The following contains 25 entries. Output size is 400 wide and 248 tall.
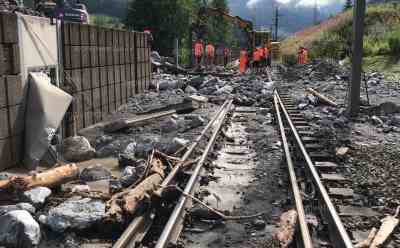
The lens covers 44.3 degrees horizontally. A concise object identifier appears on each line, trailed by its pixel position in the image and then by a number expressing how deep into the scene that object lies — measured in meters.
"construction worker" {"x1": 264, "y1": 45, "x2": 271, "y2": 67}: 35.44
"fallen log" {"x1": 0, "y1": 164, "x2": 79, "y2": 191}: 5.95
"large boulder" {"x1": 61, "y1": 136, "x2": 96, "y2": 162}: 9.09
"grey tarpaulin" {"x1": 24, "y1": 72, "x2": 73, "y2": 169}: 7.99
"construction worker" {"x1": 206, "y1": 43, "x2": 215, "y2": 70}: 35.91
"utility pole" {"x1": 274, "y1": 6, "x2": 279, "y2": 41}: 75.31
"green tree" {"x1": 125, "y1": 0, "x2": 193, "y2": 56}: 56.91
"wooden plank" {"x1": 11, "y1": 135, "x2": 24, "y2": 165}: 7.87
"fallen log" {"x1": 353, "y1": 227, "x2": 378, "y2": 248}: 4.75
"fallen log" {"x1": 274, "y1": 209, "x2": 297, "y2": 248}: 4.83
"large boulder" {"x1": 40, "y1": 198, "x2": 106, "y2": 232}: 5.18
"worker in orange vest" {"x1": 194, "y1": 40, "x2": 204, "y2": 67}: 32.94
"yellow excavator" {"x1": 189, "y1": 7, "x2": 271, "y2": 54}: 33.22
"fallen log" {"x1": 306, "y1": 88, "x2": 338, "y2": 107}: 15.97
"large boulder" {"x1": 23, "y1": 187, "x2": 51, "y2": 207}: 5.75
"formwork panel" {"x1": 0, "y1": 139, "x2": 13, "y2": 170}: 7.49
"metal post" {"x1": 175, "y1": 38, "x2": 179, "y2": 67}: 32.41
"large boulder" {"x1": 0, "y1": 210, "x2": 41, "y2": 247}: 4.72
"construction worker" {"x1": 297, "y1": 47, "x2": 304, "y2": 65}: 40.78
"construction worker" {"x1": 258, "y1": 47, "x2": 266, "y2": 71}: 32.60
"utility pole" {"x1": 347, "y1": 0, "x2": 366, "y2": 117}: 13.31
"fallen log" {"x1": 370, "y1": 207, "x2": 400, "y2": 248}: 4.86
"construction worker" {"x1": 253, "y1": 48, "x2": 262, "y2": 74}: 32.41
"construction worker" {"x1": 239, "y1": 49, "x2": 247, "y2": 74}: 32.94
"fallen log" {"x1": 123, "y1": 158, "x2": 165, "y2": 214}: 5.43
